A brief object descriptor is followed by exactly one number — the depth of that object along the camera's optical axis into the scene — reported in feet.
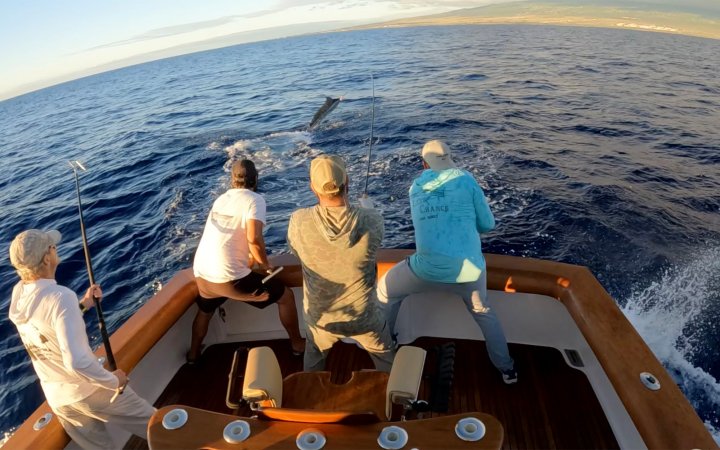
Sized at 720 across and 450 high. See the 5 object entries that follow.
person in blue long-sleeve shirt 8.96
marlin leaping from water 50.90
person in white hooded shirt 6.64
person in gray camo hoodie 6.91
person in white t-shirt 9.50
